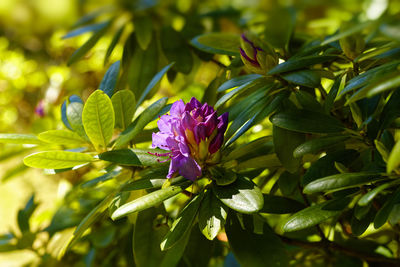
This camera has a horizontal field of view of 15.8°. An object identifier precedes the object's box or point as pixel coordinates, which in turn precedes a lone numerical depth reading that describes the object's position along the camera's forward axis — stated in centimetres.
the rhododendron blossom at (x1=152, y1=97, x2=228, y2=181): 140
